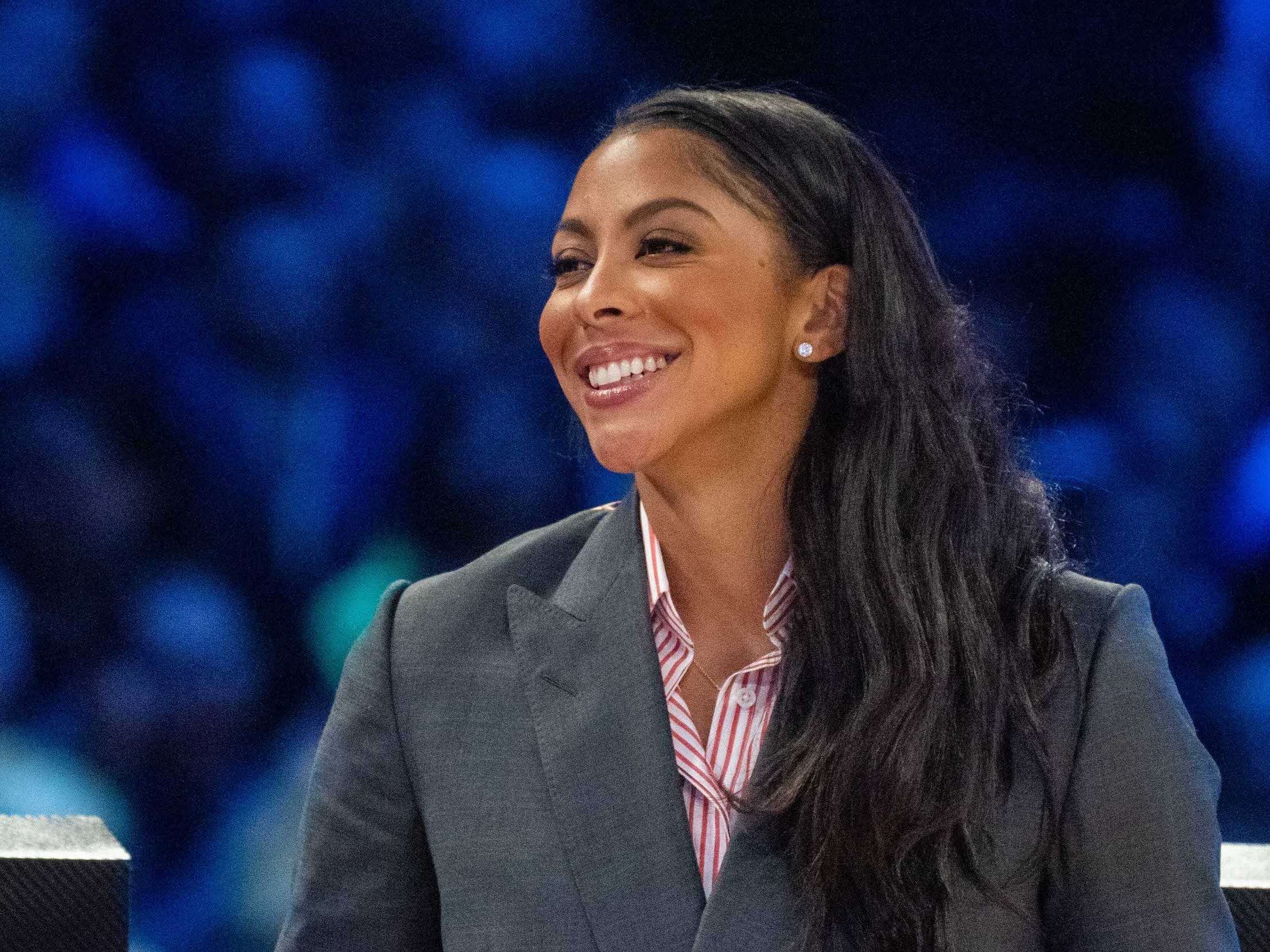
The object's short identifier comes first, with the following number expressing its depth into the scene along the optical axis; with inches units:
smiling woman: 251.3
